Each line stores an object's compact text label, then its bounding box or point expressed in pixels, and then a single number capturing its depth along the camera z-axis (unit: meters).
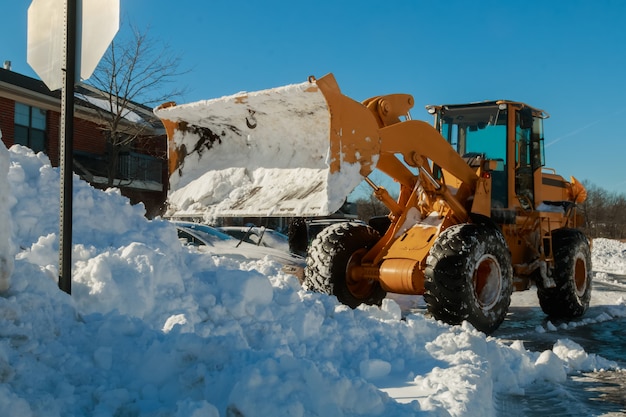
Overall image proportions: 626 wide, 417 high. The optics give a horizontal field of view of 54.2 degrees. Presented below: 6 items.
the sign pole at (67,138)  3.63
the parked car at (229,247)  10.15
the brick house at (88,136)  19.11
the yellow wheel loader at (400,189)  6.23
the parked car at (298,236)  12.44
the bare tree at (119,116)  17.27
